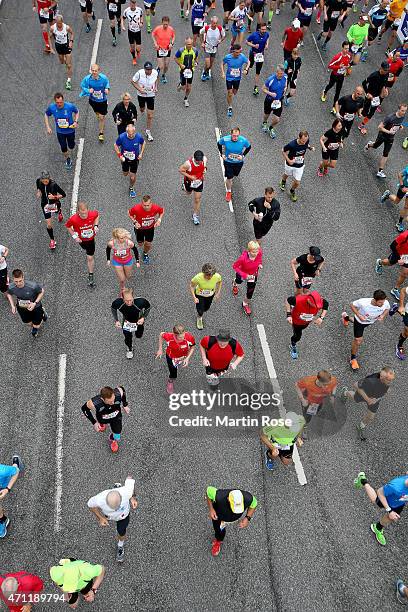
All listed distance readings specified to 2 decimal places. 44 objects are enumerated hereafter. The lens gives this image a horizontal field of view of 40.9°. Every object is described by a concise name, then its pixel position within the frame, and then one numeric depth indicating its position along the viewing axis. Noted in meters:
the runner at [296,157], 11.60
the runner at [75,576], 6.06
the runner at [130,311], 8.47
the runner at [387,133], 12.71
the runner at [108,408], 7.48
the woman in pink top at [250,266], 9.19
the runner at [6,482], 7.11
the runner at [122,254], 9.27
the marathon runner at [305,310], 8.84
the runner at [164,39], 14.57
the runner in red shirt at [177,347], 8.08
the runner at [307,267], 9.50
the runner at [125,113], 12.20
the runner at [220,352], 7.98
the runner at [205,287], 8.82
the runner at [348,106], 13.14
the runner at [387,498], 7.05
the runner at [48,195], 10.19
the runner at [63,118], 11.77
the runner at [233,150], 11.41
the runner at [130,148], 11.30
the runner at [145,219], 9.94
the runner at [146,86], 13.03
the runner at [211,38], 14.97
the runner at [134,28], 15.48
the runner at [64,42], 14.73
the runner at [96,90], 12.69
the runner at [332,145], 12.34
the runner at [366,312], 8.82
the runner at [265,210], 10.39
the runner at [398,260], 10.20
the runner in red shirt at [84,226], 9.59
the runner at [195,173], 10.96
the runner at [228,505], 6.56
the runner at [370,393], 8.06
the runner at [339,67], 14.53
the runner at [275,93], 13.38
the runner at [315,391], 7.87
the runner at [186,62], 13.99
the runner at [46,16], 16.22
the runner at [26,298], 8.86
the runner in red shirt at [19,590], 5.90
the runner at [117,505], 6.55
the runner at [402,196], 11.79
